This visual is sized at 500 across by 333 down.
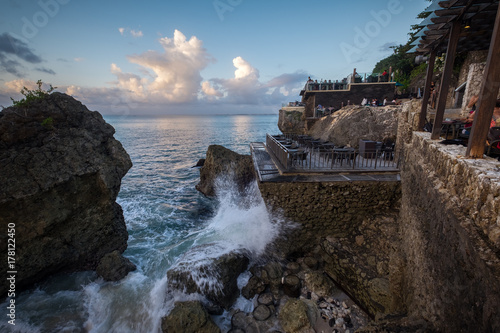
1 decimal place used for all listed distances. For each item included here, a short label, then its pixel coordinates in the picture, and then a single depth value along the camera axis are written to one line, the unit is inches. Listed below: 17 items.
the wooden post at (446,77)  242.4
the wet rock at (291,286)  301.7
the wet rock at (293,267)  339.0
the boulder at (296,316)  253.6
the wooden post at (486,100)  149.9
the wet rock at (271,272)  321.1
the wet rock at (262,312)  270.6
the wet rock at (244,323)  259.4
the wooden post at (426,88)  314.5
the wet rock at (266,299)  291.1
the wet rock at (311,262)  348.5
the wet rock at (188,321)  243.9
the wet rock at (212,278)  295.7
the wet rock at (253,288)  304.3
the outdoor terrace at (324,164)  395.5
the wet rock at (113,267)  332.8
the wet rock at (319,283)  305.3
